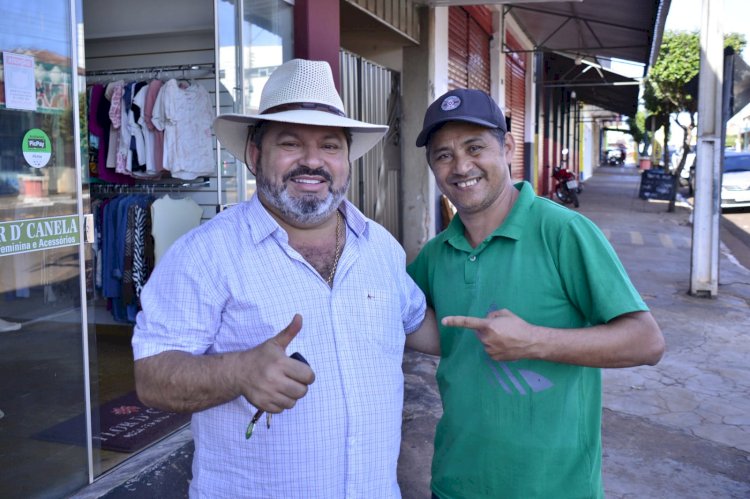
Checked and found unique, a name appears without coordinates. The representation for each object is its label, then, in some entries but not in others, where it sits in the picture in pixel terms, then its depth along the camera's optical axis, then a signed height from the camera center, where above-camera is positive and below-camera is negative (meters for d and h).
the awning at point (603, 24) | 11.30 +2.90
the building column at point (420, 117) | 8.73 +0.81
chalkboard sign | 20.90 -0.14
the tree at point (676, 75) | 19.58 +2.97
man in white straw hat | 1.71 -0.37
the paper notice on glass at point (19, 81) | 3.14 +0.46
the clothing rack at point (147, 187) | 6.40 -0.03
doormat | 3.66 -1.56
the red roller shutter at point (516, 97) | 15.54 +1.94
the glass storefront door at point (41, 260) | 3.19 -0.35
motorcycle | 20.53 -0.16
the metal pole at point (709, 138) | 8.59 +0.50
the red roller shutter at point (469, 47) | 10.43 +2.19
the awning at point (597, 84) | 19.97 +3.18
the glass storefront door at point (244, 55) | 5.03 +0.93
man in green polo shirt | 1.96 -0.41
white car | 20.14 -0.27
